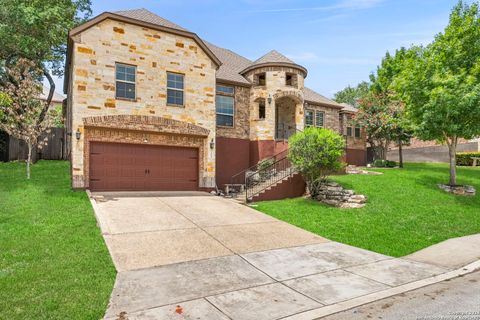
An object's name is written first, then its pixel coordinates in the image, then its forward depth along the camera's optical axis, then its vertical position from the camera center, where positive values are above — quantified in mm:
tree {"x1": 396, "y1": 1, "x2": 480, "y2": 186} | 14438 +3545
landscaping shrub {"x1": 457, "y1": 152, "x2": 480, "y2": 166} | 27362 -86
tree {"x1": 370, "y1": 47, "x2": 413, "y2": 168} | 23328 +4526
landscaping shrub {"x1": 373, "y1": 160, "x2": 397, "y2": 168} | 24766 -576
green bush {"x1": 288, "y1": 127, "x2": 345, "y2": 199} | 14172 +212
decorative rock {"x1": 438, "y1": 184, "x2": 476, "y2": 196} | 15383 -1647
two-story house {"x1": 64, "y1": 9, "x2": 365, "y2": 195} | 13961 +2500
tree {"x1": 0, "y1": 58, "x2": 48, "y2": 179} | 16203 +2742
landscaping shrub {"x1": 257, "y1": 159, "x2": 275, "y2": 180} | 17444 -491
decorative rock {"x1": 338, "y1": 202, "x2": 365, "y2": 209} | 13415 -2136
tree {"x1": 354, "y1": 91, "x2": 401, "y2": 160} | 23891 +3243
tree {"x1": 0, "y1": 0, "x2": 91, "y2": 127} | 18562 +8057
